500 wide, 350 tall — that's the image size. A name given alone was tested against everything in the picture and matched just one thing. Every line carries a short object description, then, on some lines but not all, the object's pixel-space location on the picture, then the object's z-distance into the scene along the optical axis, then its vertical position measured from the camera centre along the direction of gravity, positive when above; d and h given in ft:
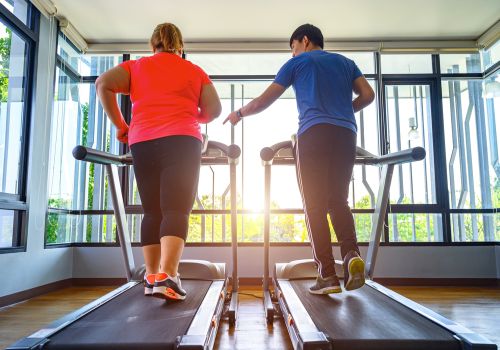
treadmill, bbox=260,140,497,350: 4.34 -1.45
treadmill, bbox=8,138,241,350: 4.32 -1.41
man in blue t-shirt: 6.07 +1.03
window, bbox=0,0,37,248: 9.46 +2.57
